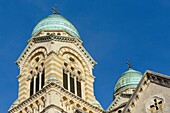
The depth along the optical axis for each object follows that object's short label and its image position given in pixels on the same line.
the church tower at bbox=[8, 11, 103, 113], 34.56
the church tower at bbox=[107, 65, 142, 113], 43.50
